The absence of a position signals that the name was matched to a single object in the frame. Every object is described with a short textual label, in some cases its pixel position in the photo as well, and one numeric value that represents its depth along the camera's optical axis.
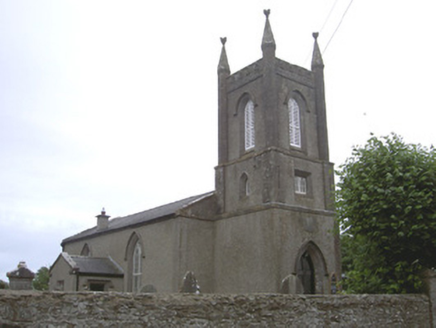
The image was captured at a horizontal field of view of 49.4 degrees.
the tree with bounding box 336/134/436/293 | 12.12
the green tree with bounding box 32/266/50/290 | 48.63
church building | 24.83
